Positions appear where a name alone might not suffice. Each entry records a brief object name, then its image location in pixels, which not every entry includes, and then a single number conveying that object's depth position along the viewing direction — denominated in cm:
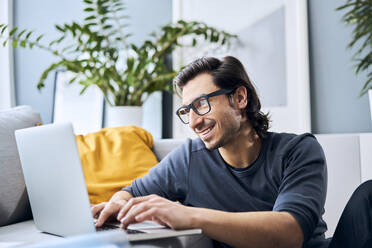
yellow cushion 169
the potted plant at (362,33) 182
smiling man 92
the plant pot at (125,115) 242
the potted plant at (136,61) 237
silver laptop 84
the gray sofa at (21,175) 143
